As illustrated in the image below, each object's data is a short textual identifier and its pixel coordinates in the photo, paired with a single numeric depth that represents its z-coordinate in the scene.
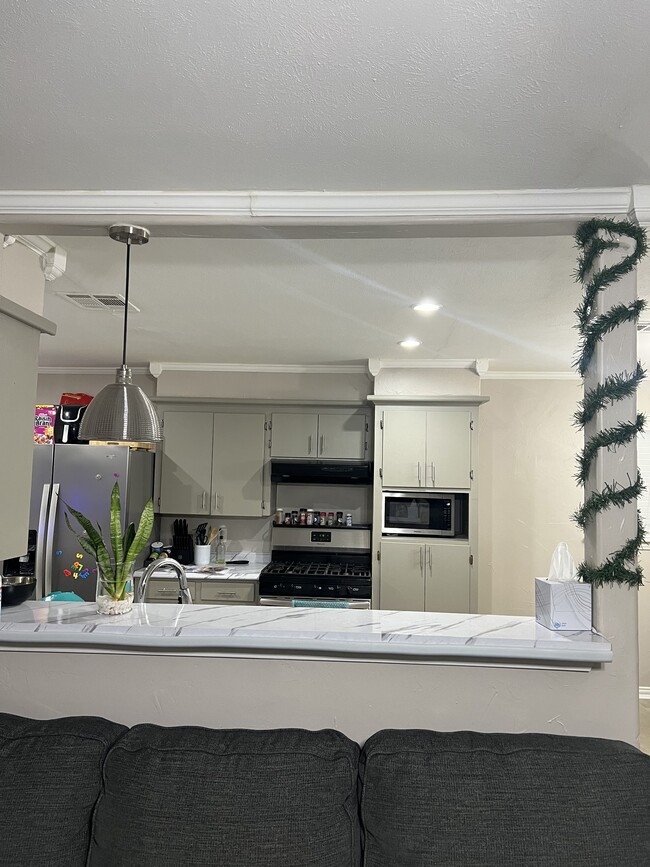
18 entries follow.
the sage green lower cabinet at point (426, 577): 4.76
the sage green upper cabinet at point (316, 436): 5.25
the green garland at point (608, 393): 1.90
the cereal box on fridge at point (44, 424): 4.73
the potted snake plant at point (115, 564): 2.04
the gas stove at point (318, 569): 4.73
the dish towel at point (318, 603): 4.67
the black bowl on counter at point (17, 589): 2.07
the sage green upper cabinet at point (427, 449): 4.88
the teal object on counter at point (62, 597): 3.19
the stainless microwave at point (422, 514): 4.87
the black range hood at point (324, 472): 5.03
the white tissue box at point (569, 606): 1.94
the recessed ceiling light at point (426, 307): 3.39
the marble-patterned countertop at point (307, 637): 1.83
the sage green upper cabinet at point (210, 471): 5.25
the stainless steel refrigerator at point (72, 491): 4.48
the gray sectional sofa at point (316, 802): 1.27
